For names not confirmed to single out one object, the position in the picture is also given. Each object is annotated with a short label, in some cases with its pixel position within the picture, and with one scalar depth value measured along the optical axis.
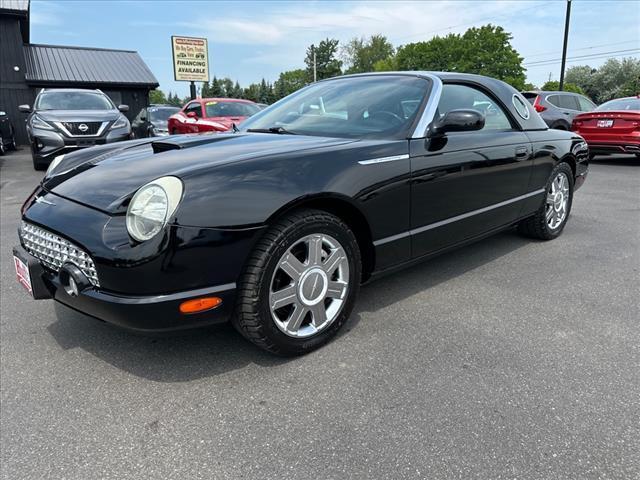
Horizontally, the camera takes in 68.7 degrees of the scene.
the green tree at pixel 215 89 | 72.81
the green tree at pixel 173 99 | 105.81
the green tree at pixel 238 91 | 78.83
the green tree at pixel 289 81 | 77.12
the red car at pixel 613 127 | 9.24
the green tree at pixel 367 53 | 84.19
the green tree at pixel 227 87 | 79.75
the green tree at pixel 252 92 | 79.40
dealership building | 17.92
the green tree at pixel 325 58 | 80.69
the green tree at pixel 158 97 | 109.81
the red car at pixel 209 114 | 9.18
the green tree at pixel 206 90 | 73.03
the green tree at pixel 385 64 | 74.43
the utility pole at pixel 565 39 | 23.22
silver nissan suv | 8.54
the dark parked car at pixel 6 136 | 13.07
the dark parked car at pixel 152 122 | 12.51
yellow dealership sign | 21.39
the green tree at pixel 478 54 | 55.12
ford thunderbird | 1.89
